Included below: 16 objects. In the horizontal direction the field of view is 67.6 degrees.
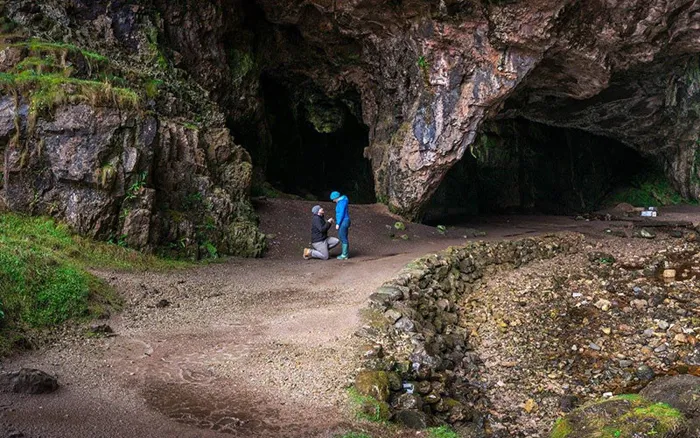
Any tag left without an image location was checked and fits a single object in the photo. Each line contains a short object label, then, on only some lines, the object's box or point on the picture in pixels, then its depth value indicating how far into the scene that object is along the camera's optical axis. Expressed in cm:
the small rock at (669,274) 1376
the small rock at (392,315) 916
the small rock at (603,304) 1146
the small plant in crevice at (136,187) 1258
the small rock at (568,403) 764
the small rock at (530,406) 768
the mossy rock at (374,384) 657
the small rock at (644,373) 837
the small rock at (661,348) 923
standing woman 1462
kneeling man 1455
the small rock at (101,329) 769
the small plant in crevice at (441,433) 607
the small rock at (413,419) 627
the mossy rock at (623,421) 546
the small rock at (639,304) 1142
